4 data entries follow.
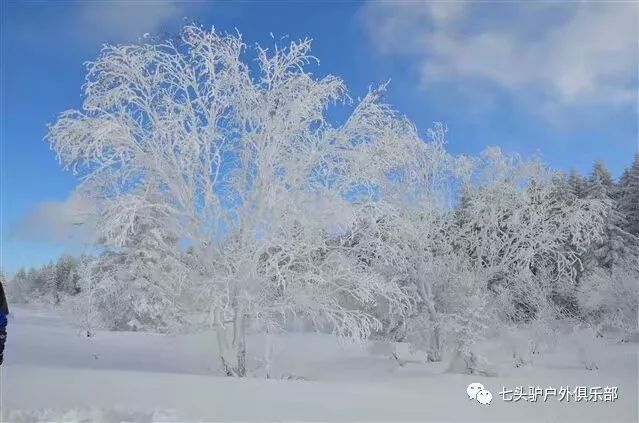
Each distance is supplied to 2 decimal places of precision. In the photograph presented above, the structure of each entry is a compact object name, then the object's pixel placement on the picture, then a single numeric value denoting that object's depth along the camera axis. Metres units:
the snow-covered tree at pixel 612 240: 30.64
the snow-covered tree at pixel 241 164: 12.38
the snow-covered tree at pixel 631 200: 32.09
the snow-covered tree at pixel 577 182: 31.95
